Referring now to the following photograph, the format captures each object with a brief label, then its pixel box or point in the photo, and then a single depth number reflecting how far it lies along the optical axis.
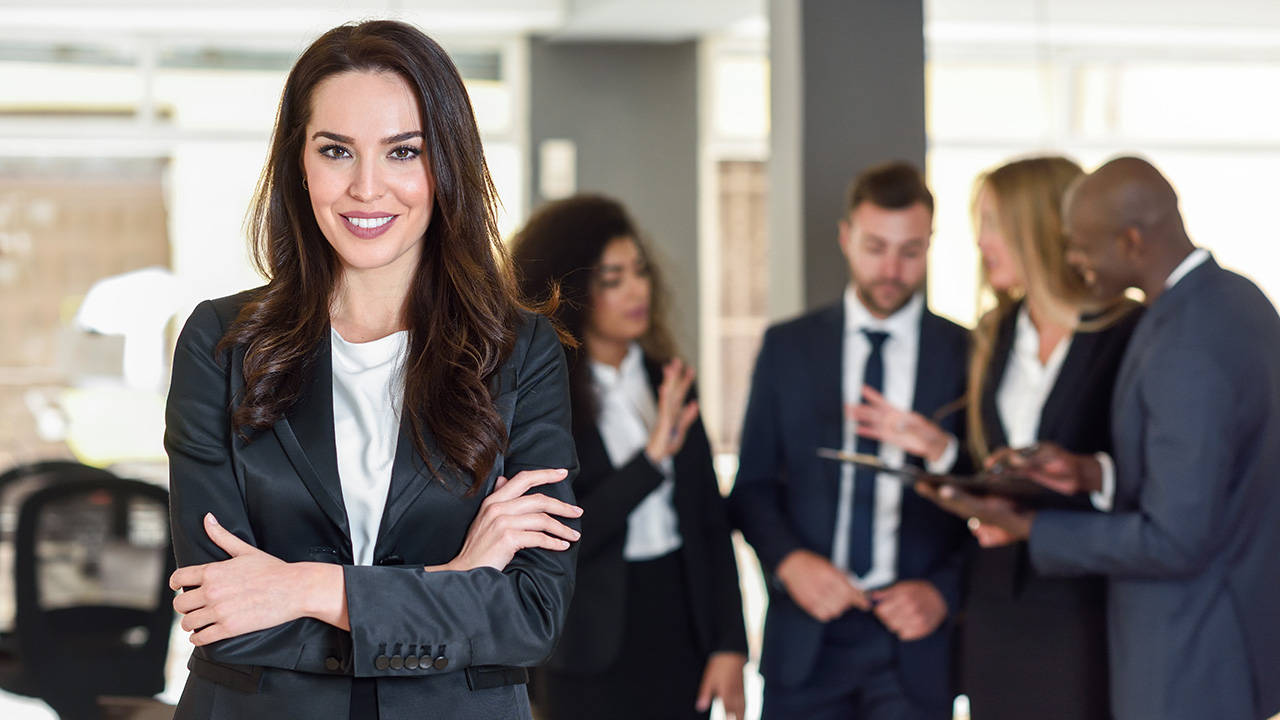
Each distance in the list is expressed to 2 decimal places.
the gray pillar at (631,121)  7.23
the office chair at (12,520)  3.65
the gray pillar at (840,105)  4.36
